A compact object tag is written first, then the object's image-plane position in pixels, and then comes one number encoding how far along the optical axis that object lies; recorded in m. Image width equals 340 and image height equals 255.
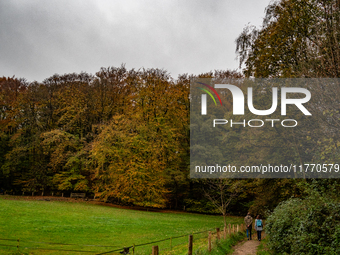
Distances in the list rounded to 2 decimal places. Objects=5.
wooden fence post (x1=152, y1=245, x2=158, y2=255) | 7.57
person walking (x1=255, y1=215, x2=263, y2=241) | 15.88
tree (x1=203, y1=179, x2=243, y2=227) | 32.59
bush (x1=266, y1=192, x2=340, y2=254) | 7.23
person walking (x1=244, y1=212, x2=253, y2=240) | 16.53
